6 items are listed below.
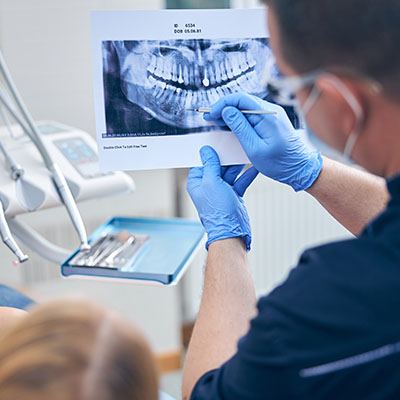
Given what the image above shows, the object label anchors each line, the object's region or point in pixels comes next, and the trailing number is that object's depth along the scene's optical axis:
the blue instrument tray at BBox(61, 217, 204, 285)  1.34
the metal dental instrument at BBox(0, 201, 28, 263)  1.12
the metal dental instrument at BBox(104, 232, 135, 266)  1.38
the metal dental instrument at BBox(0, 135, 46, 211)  1.25
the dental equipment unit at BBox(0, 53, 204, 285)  1.24
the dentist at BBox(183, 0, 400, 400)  0.67
